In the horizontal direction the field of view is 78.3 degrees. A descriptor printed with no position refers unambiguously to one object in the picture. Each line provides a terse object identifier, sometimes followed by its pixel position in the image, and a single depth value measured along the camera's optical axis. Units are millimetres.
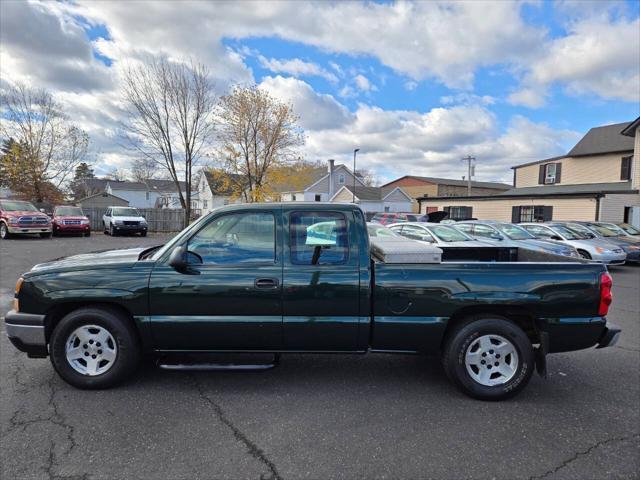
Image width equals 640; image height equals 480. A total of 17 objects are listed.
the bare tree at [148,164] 27233
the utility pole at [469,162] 54944
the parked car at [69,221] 20991
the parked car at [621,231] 14418
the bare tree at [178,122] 25094
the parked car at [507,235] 11144
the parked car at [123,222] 22891
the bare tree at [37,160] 30312
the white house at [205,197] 52494
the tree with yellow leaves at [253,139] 27172
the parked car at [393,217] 22781
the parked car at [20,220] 18641
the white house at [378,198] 49531
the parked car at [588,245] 11906
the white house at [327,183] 47688
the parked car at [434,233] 10586
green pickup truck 3520
